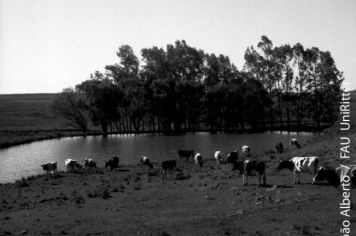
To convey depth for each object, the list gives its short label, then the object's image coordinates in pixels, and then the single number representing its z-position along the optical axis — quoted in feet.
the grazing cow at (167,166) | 101.32
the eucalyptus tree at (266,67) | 289.94
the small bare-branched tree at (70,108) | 297.82
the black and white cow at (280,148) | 136.56
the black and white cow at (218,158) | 122.98
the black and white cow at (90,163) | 124.16
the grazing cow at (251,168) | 79.51
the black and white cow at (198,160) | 119.22
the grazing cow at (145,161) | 118.32
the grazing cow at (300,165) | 79.66
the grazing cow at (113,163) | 121.60
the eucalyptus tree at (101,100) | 286.66
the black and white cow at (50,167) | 115.75
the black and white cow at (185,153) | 136.46
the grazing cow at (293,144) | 144.56
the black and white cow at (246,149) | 149.67
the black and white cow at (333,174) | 71.37
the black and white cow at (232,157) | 120.67
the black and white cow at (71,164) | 123.44
